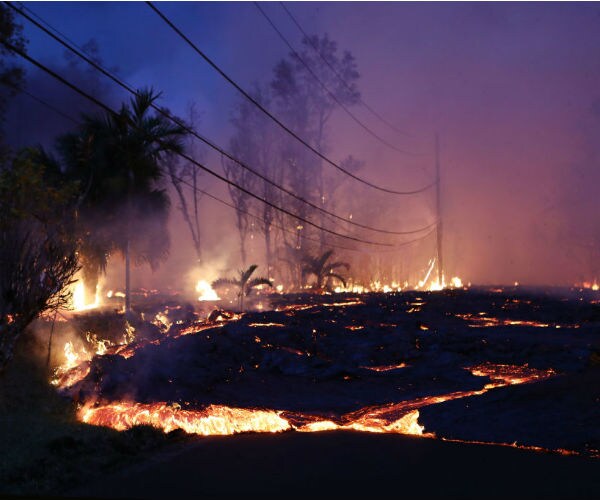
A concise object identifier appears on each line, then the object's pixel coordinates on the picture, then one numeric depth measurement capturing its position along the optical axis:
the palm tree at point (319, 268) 35.75
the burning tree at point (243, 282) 26.46
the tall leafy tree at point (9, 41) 18.94
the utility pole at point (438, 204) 41.41
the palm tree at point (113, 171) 20.62
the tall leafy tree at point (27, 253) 11.10
